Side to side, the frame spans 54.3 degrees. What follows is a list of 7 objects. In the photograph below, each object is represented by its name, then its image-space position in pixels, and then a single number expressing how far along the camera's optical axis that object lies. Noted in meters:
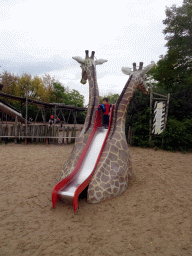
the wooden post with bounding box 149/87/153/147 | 10.11
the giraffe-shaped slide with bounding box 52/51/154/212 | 4.04
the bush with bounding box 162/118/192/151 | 9.41
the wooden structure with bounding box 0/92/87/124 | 13.46
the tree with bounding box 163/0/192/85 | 11.52
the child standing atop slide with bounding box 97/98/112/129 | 5.98
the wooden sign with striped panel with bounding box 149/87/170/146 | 9.86
